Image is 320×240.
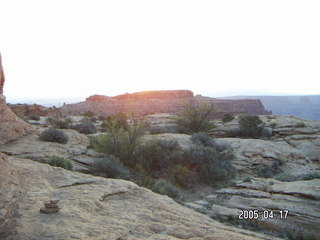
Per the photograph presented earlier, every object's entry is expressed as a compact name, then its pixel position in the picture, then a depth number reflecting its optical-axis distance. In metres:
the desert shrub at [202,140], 12.38
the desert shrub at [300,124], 19.92
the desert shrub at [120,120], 16.13
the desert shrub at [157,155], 10.34
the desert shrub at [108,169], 8.58
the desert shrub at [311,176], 9.30
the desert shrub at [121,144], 10.70
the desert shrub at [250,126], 18.22
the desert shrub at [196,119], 18.47
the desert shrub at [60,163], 8.01
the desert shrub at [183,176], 9.39
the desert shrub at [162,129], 15.98
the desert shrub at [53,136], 10.73
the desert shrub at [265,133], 18.28
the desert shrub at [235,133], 18.44
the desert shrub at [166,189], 7.63
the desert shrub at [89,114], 31.91
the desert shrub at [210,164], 9.73
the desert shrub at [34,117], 21.44
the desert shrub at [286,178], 9.26
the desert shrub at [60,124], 15.05
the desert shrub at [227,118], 25.67
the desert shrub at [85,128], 15.48
